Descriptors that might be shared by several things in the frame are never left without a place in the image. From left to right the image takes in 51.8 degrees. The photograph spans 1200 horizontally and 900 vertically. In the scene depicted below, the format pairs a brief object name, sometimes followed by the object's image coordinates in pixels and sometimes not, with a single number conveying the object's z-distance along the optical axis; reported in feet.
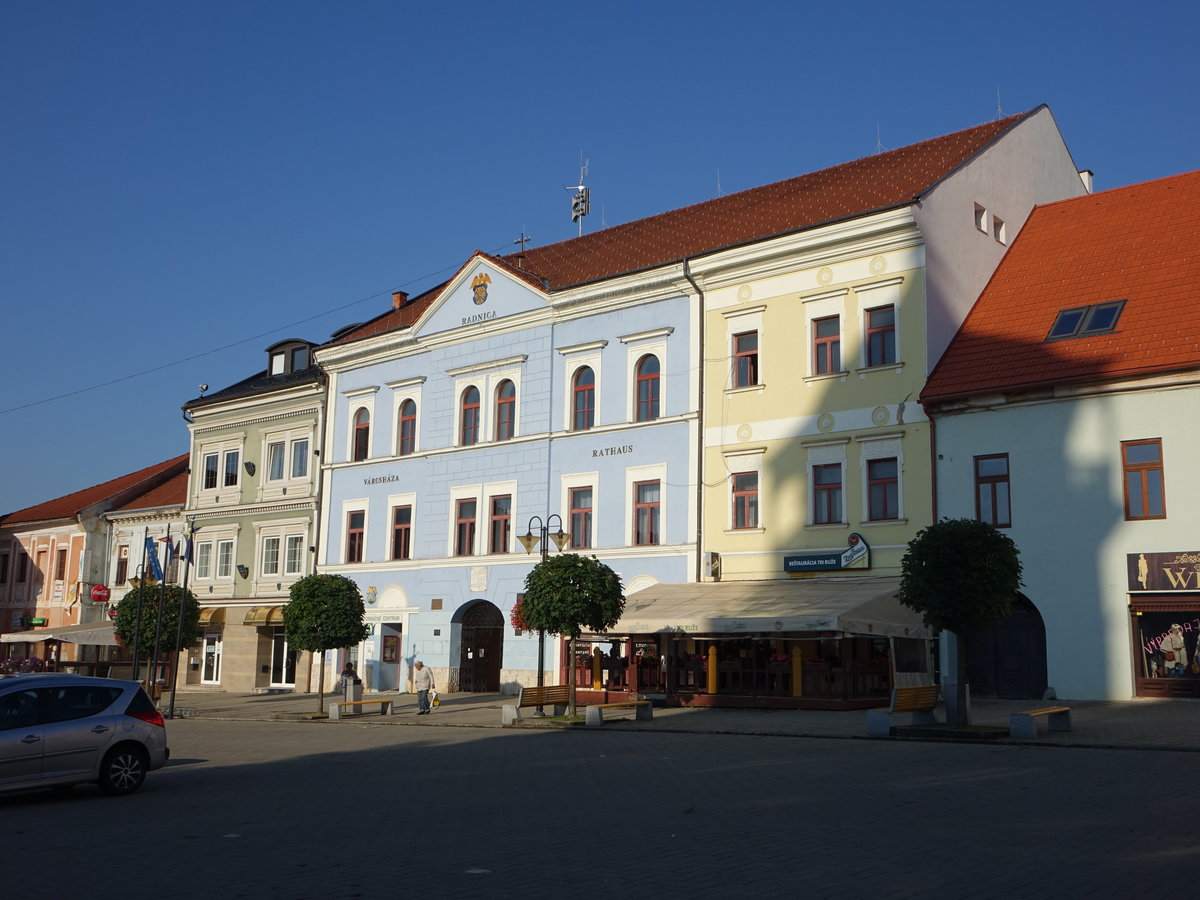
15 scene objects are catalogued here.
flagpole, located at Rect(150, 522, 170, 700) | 121.39
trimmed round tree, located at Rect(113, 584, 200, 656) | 129.39
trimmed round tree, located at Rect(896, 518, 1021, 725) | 69.77
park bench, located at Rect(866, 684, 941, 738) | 70.90
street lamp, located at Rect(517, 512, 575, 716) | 96.02
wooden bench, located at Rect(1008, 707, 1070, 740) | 64.54
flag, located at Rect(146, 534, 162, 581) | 127.75
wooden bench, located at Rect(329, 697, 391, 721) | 105.29
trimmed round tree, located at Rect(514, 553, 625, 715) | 90.43
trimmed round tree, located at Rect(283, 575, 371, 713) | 111.24
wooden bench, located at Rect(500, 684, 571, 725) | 90.94
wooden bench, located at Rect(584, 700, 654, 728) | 86.94
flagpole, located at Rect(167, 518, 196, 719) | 114.91
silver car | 48.01
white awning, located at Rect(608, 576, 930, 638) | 87.92
